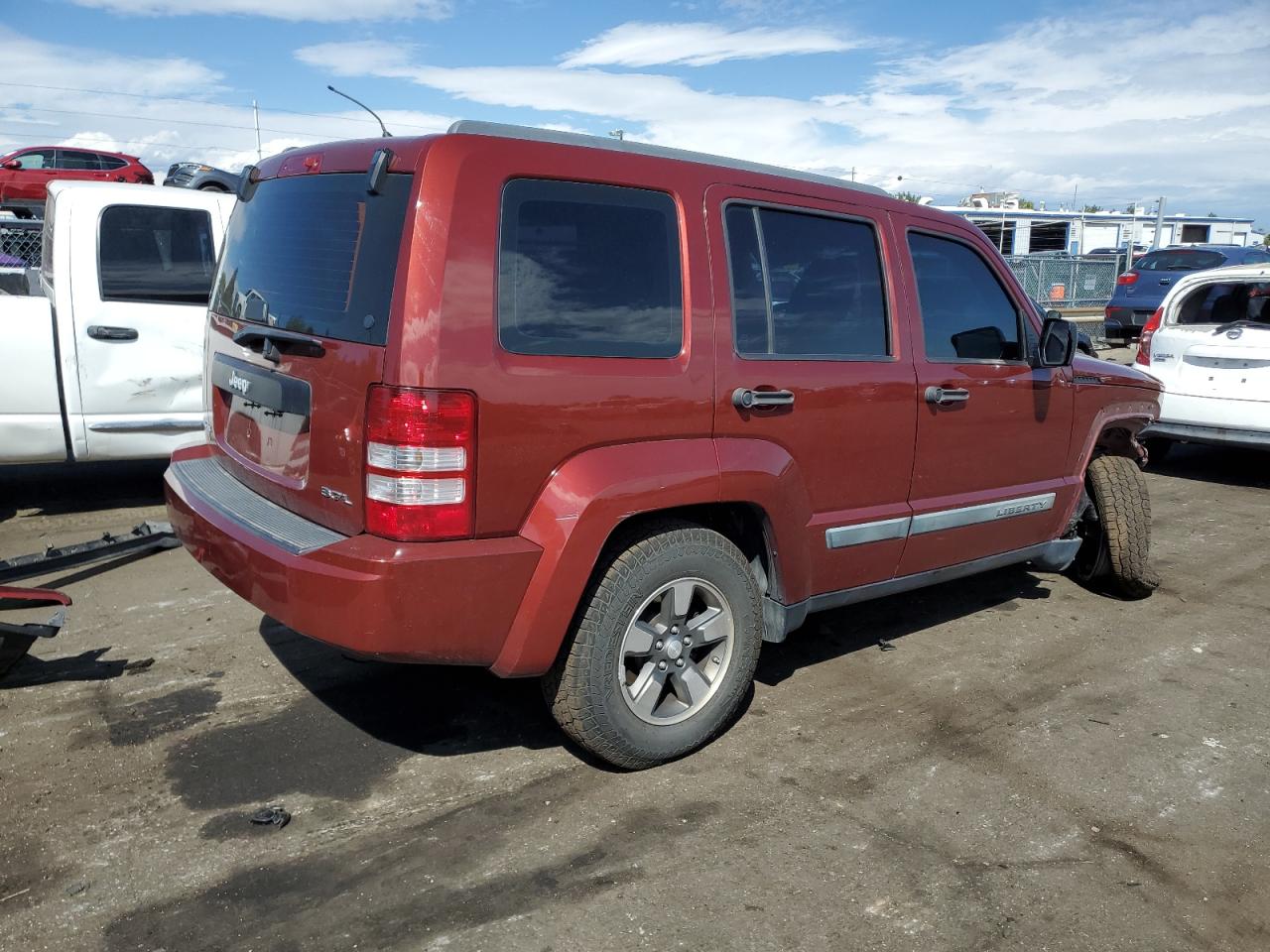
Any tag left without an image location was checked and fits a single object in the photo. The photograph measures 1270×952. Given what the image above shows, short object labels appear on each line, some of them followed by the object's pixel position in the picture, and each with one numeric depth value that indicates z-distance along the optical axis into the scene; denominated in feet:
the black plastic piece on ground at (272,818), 9.89
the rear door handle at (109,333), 20.08
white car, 24.72
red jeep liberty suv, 9.17
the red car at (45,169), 67.77
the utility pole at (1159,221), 68.44
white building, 98.43
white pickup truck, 19.69
